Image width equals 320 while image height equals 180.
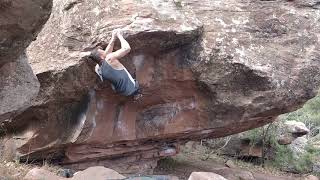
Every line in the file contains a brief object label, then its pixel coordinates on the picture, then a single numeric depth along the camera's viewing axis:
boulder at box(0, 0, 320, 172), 6.33
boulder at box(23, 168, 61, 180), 5.42
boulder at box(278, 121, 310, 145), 11.05
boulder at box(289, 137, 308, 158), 11.58
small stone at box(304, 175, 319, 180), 10.31
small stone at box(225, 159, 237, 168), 9.71
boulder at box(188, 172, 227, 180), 5.14
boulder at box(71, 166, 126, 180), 5.24
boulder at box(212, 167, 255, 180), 8.60
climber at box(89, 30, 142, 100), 5.72
